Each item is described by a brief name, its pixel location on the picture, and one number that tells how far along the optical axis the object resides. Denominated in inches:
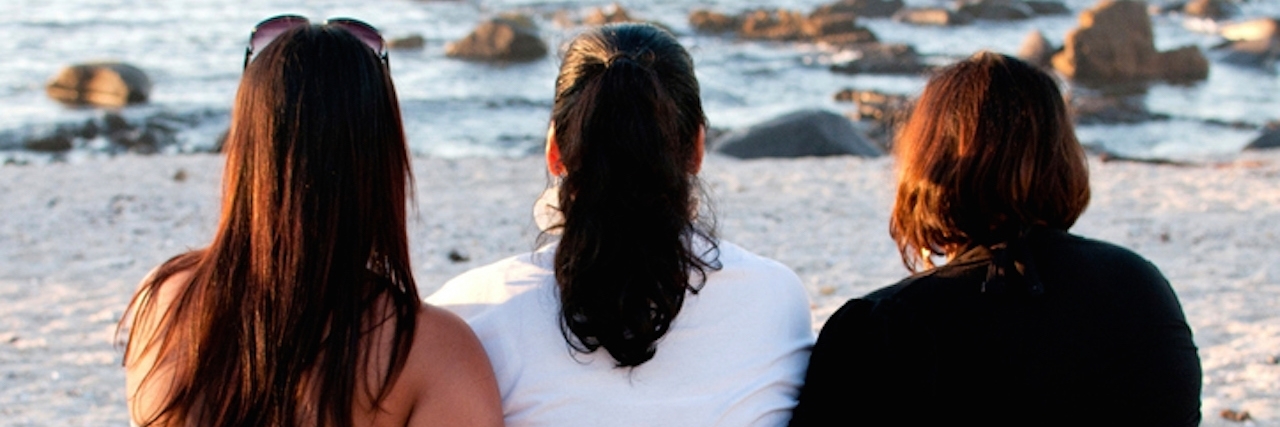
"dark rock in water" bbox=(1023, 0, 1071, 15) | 1349.7
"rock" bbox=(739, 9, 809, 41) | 1127.6
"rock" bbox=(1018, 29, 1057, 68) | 903.7
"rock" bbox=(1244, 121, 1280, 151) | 567.8
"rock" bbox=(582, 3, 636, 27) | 1083.5
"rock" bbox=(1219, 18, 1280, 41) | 1057.5
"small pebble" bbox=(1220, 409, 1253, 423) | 177.3
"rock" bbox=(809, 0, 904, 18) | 1304.7
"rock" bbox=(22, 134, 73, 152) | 574.6
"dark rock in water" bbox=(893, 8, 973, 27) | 1240.8
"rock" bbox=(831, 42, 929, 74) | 920.3
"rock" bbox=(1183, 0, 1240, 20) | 1339.8
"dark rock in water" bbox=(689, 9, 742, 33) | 1194.6
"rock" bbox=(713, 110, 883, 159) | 506.3
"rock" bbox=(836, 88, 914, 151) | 619.5
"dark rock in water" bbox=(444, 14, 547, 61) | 949.8
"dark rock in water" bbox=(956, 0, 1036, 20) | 1278.3
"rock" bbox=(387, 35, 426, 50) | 1021.8
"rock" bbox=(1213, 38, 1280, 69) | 948.6
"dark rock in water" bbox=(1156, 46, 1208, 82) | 864.3
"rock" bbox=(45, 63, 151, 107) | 709.9
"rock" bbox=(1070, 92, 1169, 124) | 695.7
